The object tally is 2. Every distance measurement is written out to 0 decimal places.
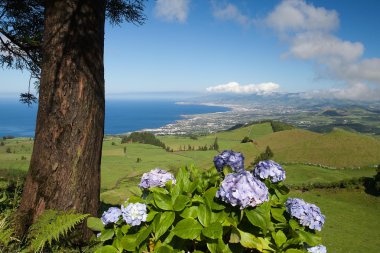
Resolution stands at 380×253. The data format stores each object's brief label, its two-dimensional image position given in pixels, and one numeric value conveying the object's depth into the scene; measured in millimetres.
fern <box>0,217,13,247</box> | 2678
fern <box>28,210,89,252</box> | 2635
